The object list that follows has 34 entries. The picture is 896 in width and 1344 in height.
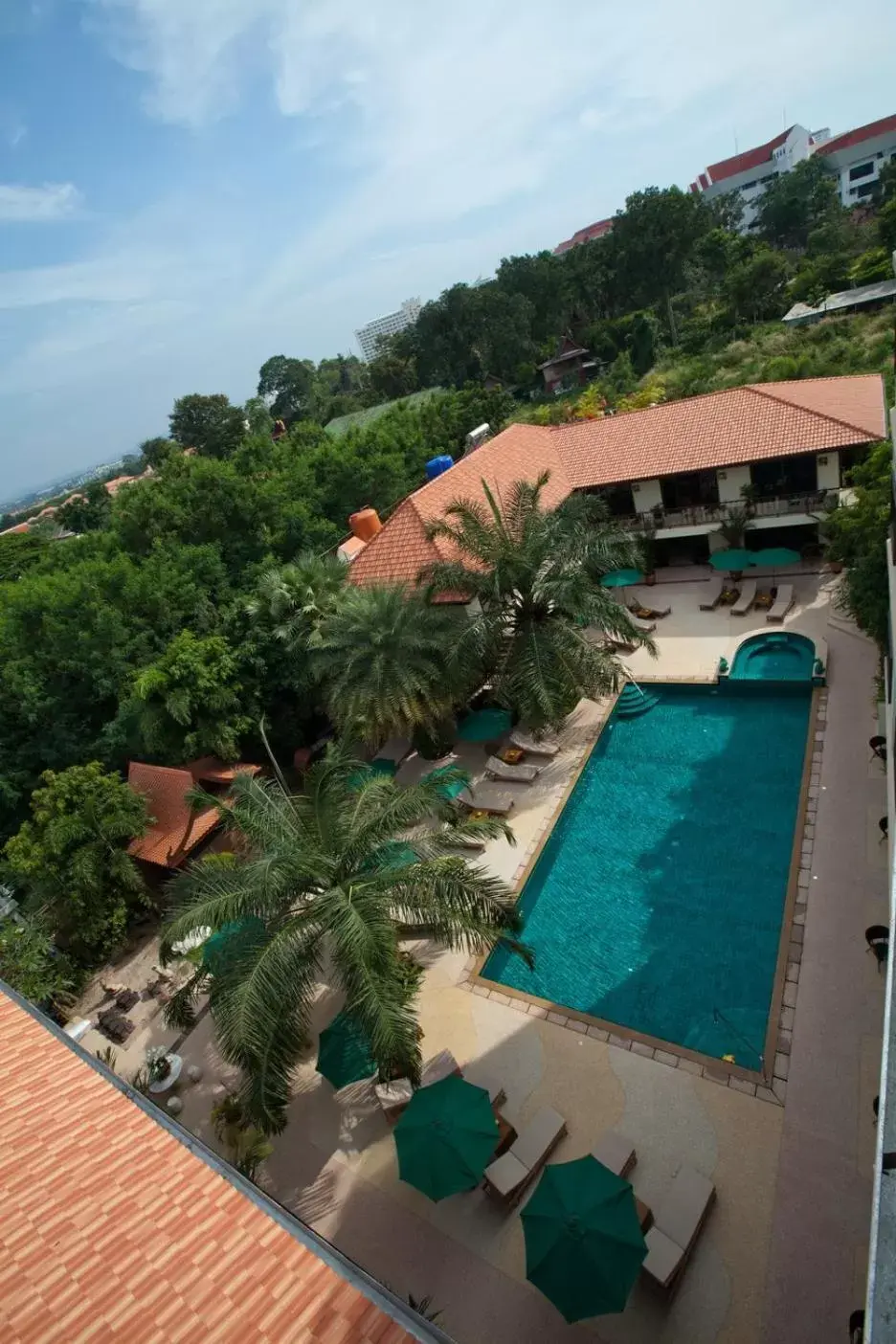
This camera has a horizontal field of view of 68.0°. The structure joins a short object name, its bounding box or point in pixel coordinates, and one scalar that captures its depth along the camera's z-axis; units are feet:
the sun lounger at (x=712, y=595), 71.72
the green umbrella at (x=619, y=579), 75.10
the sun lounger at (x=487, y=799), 54.39
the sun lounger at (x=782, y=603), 65.00
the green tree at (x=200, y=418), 210.79
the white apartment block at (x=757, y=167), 316.81
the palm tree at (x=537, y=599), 55.83
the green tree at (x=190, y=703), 62.85
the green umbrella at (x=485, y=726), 61.05
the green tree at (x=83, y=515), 227.40
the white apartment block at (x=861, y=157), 256.73
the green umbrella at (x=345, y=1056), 36.29
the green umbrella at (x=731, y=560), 71.10
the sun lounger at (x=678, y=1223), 26.61
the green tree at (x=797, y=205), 209.56
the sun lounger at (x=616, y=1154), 30.17
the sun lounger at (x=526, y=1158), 30.94
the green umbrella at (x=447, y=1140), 29.60
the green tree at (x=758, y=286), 162.91
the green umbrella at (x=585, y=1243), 24.66
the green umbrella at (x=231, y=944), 34.09
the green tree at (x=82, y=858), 54.08
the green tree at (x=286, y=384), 297.53
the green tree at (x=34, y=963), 48.80
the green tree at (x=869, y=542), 45.98
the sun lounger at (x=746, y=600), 68.39
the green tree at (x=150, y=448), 236.84
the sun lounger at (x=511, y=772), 57.06
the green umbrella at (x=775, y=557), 68.39
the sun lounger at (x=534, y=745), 58.91
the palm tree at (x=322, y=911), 30.25
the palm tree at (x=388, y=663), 54.90
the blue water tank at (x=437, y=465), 100.27
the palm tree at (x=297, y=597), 66.95
